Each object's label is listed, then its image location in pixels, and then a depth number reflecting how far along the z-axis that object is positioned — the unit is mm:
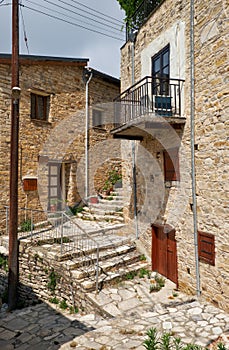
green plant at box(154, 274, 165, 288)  7386
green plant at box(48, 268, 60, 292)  7551
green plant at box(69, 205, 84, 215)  12100
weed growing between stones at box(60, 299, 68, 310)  7152
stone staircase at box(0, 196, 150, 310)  7160
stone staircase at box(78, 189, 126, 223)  10875
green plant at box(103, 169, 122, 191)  13281
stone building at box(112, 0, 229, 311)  5918
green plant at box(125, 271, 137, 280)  7523
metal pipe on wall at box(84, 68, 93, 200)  12443
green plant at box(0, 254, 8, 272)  8805
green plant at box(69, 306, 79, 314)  6820
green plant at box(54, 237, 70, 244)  8938
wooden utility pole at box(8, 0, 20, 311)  7742
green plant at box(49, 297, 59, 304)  7449
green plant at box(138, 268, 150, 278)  7850
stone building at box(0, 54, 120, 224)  10383
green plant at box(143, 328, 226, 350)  4125
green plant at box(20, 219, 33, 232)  10108
